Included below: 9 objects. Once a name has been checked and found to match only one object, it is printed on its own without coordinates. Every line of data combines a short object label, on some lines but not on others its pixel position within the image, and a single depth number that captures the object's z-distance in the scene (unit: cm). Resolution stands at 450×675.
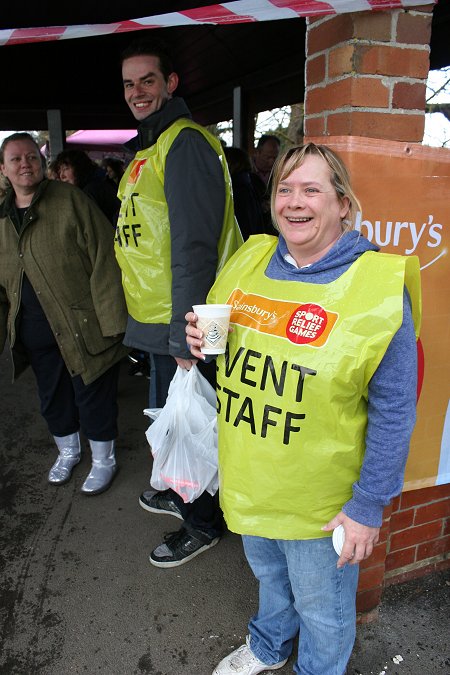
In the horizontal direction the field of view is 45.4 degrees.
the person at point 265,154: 492
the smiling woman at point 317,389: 132
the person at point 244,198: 308
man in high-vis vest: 208
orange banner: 174
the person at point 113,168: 621
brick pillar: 168
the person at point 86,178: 452
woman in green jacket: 280
